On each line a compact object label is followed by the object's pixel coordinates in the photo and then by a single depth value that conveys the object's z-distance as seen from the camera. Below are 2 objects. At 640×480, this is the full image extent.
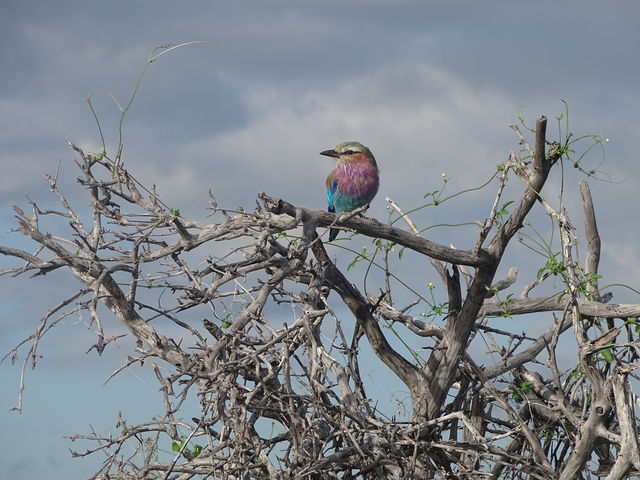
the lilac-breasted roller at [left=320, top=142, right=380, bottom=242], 17.22
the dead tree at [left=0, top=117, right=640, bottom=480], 11.58
